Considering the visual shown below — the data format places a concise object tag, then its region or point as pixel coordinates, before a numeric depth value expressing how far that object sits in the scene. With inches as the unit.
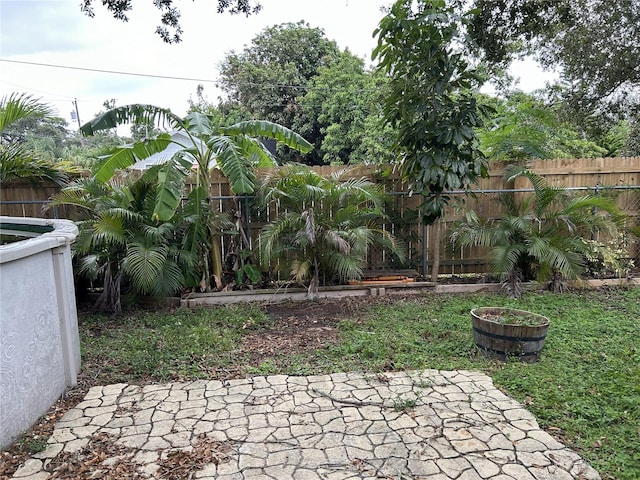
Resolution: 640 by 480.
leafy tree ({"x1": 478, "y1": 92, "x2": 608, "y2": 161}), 260.8
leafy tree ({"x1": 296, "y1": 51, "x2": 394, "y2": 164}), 603.2
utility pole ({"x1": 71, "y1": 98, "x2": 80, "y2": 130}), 1158.8
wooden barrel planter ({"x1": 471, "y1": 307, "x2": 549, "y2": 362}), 146.9
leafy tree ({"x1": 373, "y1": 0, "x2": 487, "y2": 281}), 205.5
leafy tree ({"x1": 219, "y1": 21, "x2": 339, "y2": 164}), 795.4
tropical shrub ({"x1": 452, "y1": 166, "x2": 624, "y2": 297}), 228.4
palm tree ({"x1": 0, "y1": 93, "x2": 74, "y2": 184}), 197.6
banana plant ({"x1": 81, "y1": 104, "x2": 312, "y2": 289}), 203.9
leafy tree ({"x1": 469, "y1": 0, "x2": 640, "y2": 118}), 232.2
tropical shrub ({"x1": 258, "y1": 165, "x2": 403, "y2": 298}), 222.1
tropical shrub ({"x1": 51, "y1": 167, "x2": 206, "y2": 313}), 201.8
